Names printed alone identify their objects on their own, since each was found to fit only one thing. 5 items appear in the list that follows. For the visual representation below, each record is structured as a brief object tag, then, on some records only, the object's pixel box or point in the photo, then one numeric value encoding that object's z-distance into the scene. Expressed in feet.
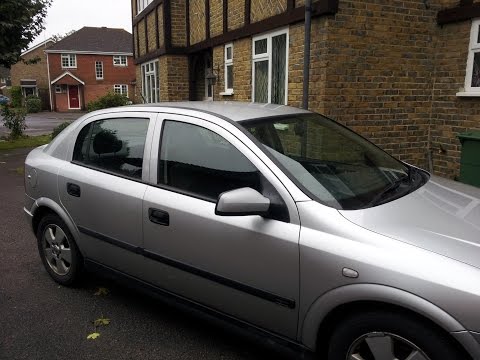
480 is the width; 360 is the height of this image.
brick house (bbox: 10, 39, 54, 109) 157.79
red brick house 153.58
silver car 6.61
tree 37.50
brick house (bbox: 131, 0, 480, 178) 20.75
